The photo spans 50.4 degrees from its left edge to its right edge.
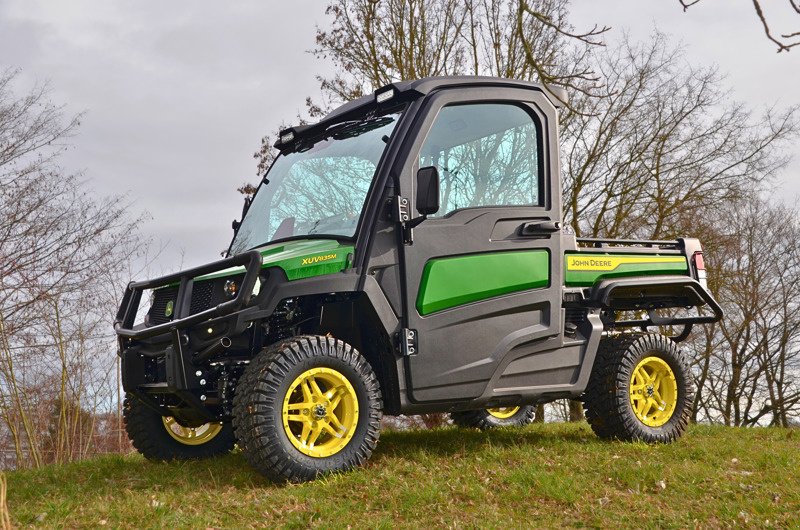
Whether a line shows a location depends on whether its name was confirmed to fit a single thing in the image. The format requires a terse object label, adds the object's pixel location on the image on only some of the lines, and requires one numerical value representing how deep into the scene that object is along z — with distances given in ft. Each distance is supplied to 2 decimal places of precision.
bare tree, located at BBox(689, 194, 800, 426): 69.10
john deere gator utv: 18.69
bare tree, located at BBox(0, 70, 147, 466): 40.68
